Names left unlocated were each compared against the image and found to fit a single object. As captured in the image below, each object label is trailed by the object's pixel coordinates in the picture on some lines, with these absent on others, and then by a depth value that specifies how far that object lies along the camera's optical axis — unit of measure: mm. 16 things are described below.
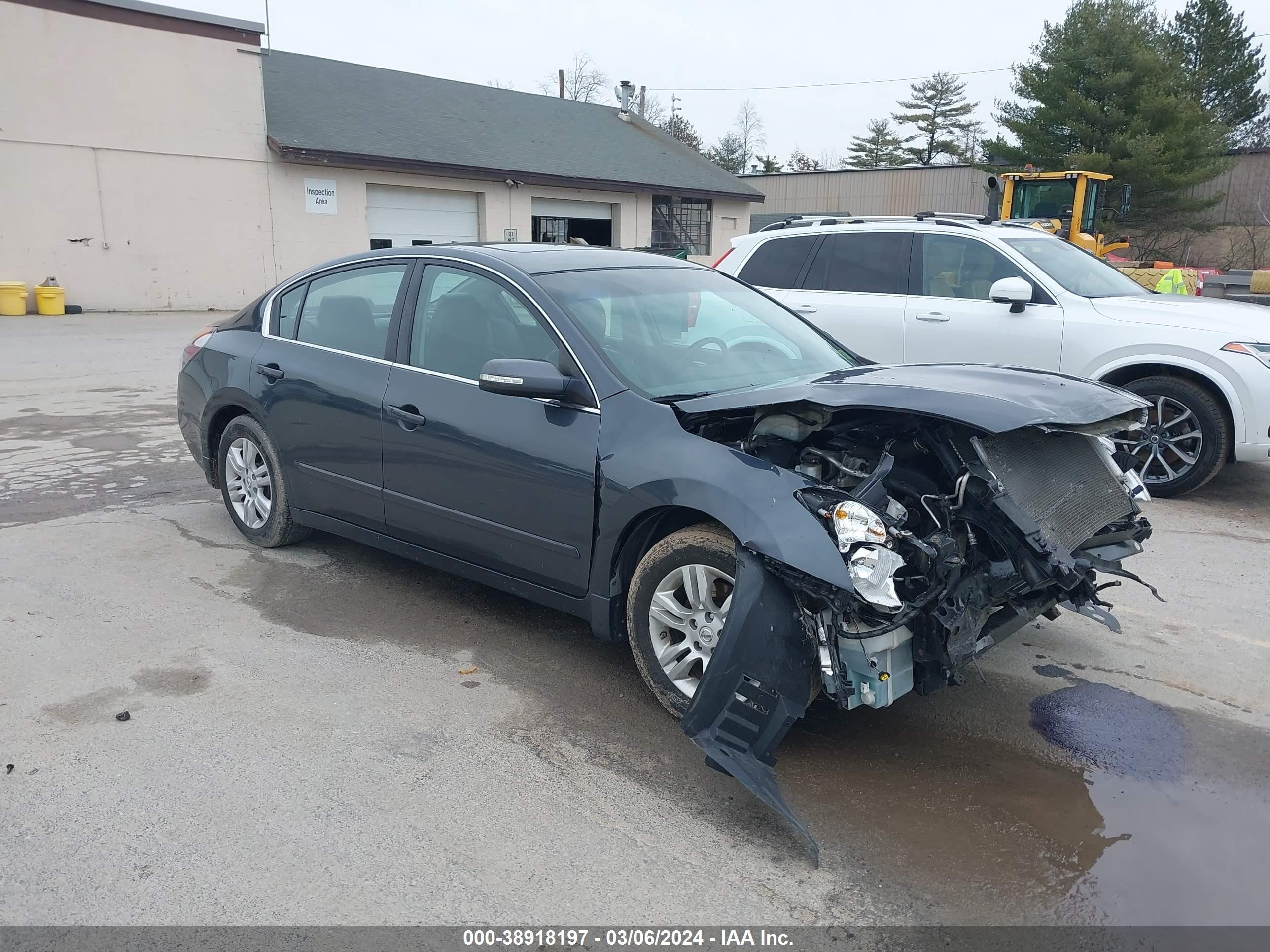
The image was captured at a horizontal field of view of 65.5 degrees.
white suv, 6855
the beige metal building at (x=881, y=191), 40781
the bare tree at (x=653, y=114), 72500
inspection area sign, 24594
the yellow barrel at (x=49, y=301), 20781
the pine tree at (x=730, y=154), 76000
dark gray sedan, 3258
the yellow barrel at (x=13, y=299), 20266
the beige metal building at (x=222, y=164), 20875
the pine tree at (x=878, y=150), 70625
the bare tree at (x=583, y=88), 67125
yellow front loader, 18797
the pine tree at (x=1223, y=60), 45000
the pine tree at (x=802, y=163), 74125
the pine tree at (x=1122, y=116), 33750
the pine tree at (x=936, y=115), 68688
